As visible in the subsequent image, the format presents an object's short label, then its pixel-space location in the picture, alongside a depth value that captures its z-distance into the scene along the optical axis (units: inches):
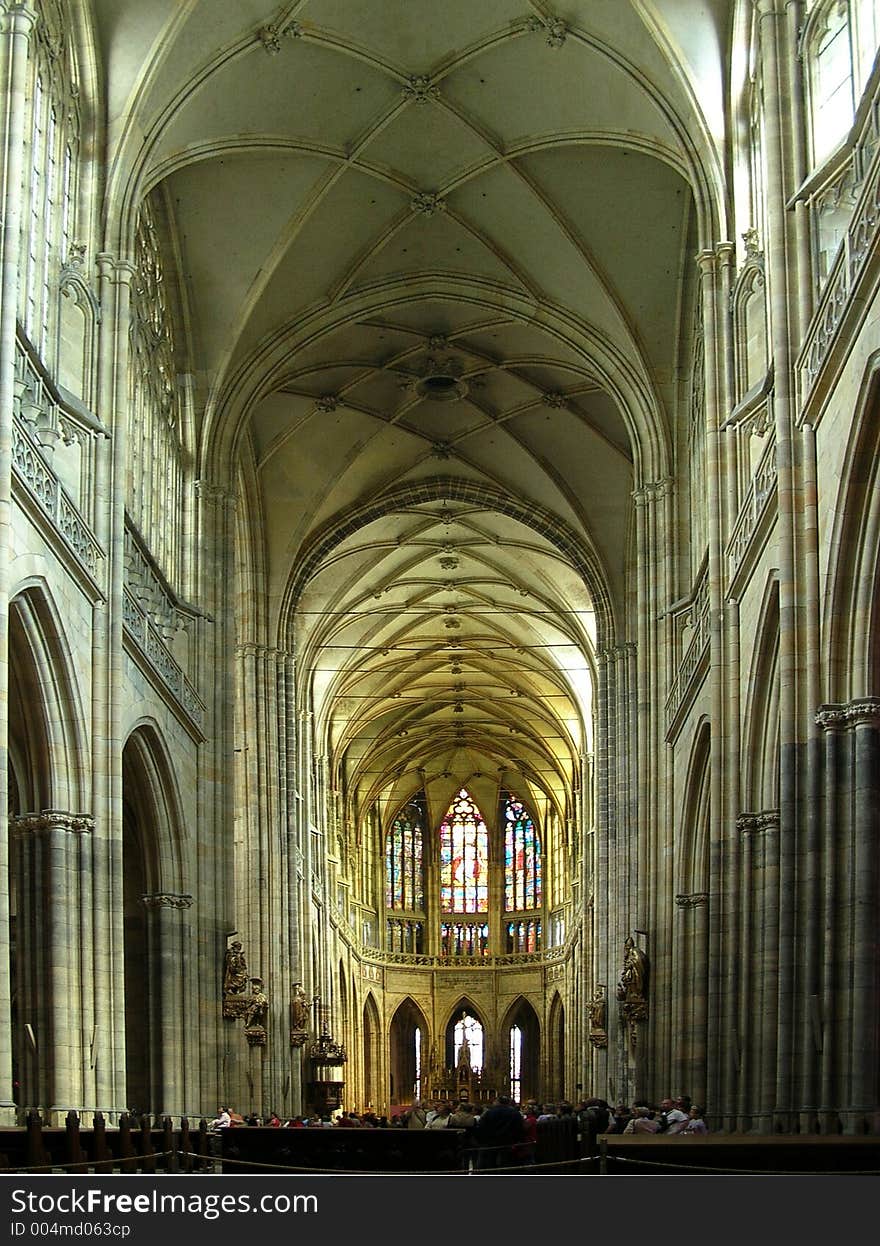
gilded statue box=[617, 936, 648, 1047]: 1307.8
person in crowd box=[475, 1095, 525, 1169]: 749.9
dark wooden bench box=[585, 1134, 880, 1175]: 548.1
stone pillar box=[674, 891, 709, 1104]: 1079.6
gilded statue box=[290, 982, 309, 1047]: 1643.7
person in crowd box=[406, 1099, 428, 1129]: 1157.7
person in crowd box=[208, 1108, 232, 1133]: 1022.3
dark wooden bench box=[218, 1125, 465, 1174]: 775.1
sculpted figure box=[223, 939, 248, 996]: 1212.5
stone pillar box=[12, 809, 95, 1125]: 861.8
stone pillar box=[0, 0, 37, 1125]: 697.0
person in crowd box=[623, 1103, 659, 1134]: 840.3
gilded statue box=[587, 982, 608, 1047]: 1614.2
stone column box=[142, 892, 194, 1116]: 1102.4
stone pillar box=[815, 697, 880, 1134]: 664.4
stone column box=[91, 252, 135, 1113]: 894.4
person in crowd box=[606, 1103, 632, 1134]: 918.4
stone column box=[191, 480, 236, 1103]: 1187.3
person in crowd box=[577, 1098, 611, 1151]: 820.6
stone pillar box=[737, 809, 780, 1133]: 805.9
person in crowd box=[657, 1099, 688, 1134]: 847.4
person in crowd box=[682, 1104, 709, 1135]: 813.2
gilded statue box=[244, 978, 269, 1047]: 1374.3
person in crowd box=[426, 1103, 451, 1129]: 1113.4
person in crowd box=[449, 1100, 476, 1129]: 959.6
